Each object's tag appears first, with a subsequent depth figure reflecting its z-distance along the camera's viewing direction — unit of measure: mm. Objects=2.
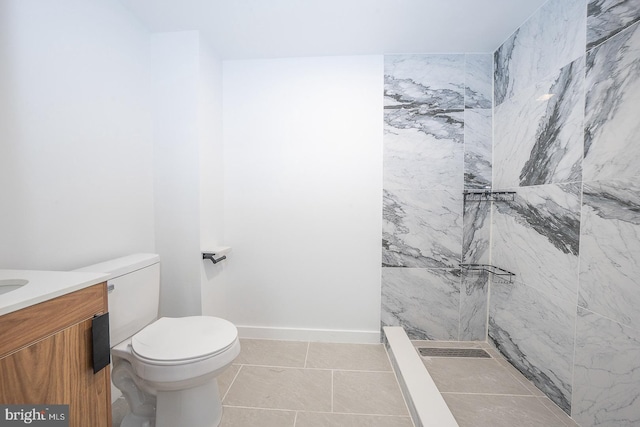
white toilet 1013
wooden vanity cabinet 618
